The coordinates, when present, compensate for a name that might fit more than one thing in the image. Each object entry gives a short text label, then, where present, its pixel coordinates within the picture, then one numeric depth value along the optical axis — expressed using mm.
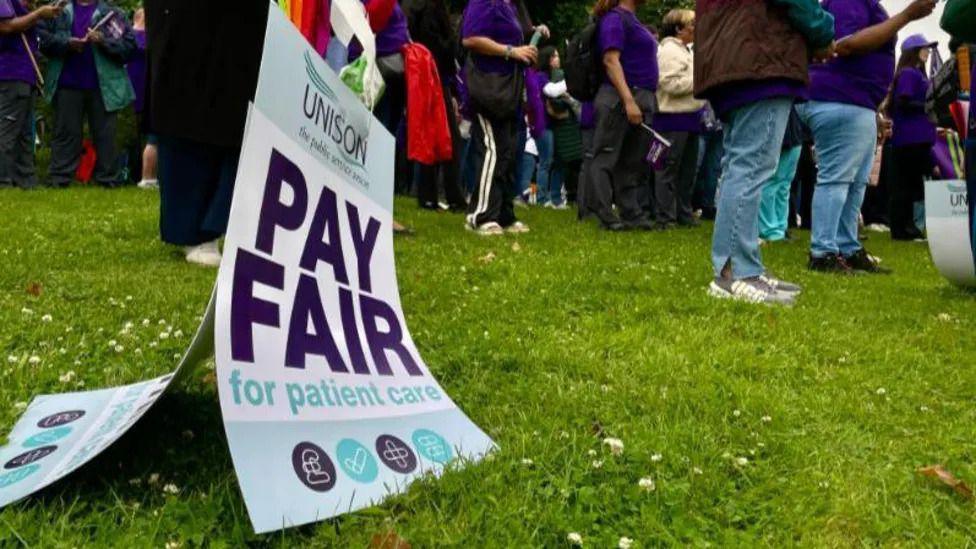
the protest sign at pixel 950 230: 4848
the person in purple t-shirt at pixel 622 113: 6988
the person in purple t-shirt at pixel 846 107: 5223
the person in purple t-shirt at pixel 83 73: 8578
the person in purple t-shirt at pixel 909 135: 8578
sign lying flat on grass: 1745
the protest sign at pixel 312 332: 1704
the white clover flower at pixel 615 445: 2133
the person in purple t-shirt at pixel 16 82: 8094
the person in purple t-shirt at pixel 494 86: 6273
